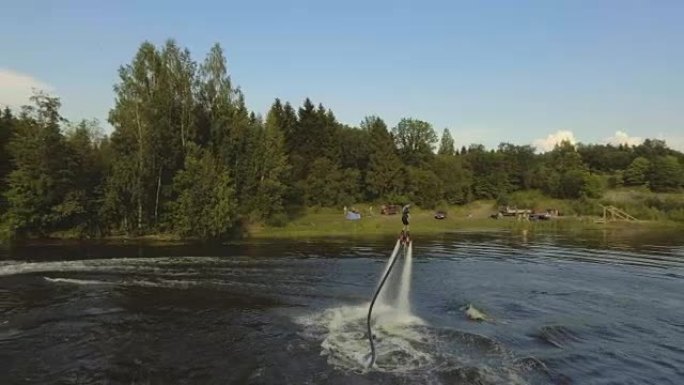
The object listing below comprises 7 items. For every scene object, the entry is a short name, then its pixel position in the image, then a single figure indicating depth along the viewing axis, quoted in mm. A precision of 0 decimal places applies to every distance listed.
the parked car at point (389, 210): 114250
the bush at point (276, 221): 87875
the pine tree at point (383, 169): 128125
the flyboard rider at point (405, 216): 18578
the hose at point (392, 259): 18539
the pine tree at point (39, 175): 71125
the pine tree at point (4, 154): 77762
